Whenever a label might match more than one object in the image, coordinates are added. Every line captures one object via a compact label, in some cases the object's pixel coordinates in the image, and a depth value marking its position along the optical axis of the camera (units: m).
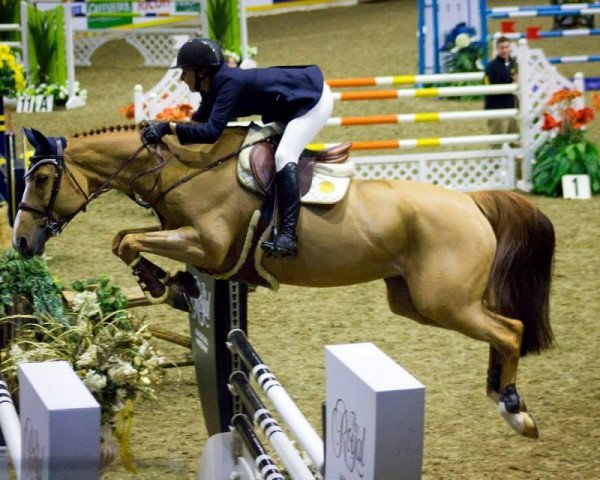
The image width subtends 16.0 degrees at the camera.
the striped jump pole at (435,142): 18.05
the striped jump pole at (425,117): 18.46
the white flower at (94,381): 8.16
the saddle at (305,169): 8.81
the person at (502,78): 20.40
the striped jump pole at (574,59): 25.06
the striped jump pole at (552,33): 25.42
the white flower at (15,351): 8.73
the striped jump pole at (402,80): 17.88
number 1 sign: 19.02
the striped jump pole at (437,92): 18.67
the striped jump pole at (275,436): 6.05
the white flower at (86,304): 9.05
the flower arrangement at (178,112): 18.23
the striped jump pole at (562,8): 24.42
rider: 8.53
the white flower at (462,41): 27.31
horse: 8.70
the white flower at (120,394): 8.43
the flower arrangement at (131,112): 19.93
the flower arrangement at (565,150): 19.24
